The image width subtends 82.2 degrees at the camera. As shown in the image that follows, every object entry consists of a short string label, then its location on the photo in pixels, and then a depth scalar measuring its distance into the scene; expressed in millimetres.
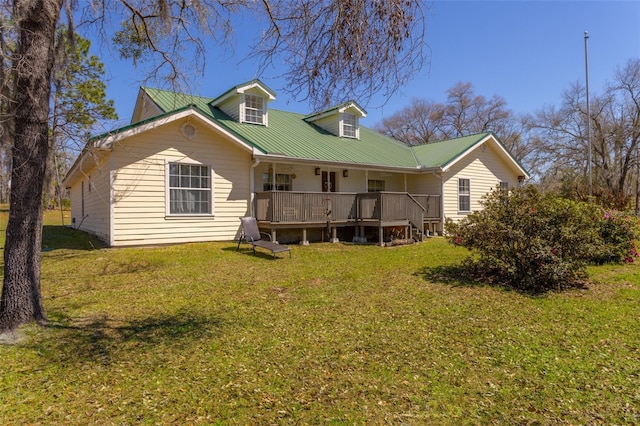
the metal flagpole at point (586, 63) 22375
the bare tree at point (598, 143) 32219
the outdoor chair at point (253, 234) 10091
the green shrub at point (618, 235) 9461
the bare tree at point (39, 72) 3914
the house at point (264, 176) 10836
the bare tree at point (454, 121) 41625
